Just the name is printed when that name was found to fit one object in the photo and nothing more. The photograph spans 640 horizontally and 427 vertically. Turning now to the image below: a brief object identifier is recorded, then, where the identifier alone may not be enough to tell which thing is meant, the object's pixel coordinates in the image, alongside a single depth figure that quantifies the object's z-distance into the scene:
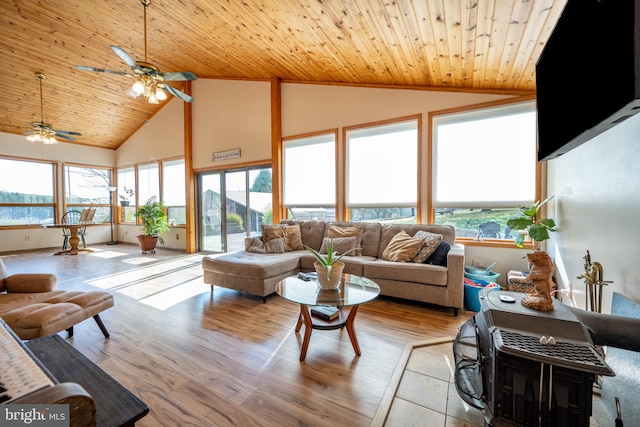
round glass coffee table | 1.95
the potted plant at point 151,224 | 6.27
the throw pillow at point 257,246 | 3.87
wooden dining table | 6.18
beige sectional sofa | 2.75
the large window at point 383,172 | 3.99
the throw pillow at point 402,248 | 3.12
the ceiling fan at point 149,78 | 2.95
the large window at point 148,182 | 7.18
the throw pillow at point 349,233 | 3.76
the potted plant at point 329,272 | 2.13
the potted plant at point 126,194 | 7.79
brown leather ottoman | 1.70
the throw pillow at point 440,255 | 2.97
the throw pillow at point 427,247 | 3.02
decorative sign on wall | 5.65
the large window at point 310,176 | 4.66
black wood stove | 1.00
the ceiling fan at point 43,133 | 4.98
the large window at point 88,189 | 7.27
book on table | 2.22
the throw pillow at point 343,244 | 3.68
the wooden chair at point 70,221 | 6.71
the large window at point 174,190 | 6.63
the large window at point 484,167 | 3.30
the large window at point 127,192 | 7.77
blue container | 2.83
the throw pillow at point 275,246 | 3.89
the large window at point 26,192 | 6.24
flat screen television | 0.82
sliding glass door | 5.58
